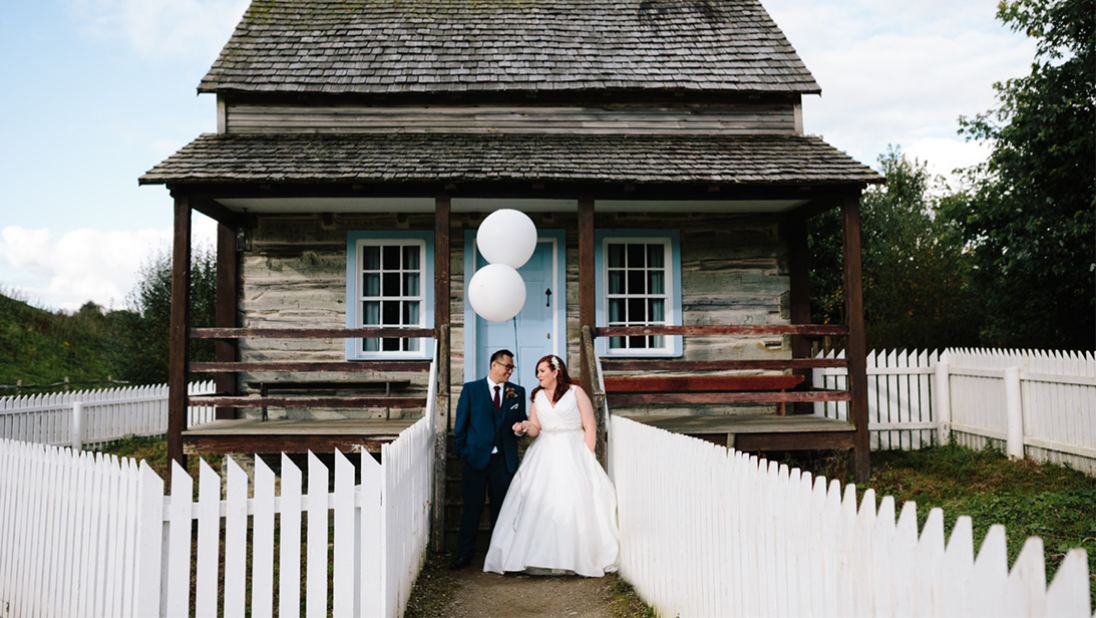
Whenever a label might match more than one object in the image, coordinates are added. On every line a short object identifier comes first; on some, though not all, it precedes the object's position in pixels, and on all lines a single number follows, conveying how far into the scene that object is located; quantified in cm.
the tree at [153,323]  2317
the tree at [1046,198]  1712
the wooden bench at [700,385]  1149
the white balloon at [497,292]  847
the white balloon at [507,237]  864
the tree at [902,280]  2444
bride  691
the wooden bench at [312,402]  968
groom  755
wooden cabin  1144
